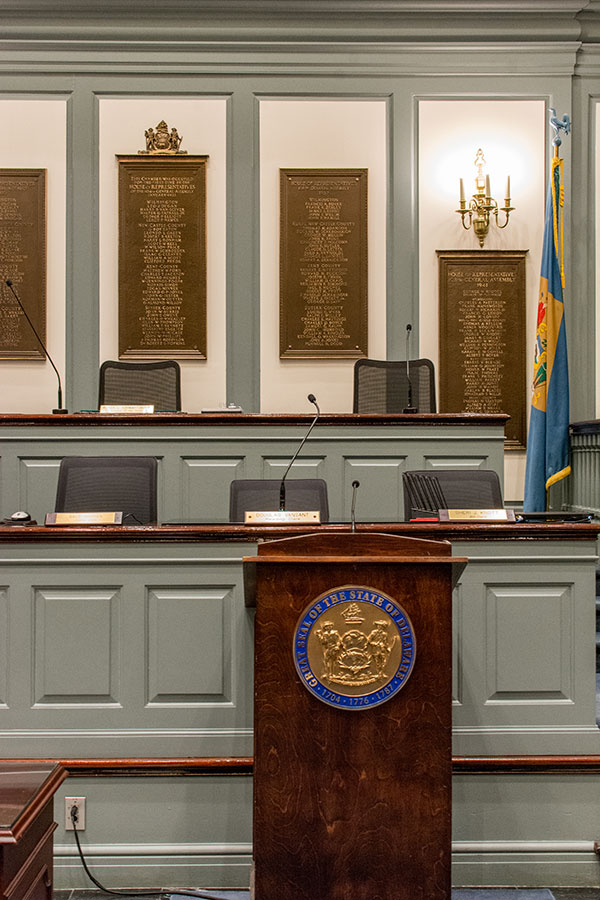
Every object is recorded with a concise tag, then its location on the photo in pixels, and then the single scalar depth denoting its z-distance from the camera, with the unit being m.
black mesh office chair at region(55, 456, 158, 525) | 3.29
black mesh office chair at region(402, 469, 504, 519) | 3.17
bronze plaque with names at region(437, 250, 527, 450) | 5.71
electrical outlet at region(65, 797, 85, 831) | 2.20
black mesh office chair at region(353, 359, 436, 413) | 4.97
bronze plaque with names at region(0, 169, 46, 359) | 5.66
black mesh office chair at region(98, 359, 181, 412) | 4.88
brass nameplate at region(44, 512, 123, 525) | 2.38
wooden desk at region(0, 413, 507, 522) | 3.83
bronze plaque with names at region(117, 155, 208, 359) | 5.67
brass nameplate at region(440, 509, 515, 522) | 2.46
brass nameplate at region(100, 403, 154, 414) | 4.13
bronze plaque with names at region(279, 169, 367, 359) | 5.71
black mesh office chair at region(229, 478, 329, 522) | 3.12
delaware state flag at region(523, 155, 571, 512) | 5.37
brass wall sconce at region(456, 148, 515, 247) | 5.64
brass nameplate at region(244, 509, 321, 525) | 2.41
